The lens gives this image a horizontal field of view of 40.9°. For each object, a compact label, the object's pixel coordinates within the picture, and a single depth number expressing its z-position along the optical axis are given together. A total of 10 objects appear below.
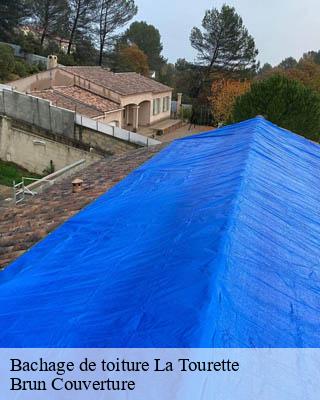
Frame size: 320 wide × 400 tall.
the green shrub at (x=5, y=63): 25.39
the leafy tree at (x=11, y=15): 31.72
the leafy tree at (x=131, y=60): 38.97
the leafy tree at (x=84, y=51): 36.56
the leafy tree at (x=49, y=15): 33.41
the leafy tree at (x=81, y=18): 34.86
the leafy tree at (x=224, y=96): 27.02
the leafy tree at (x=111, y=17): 36.16
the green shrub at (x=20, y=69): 27.41
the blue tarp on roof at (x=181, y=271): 2.59
